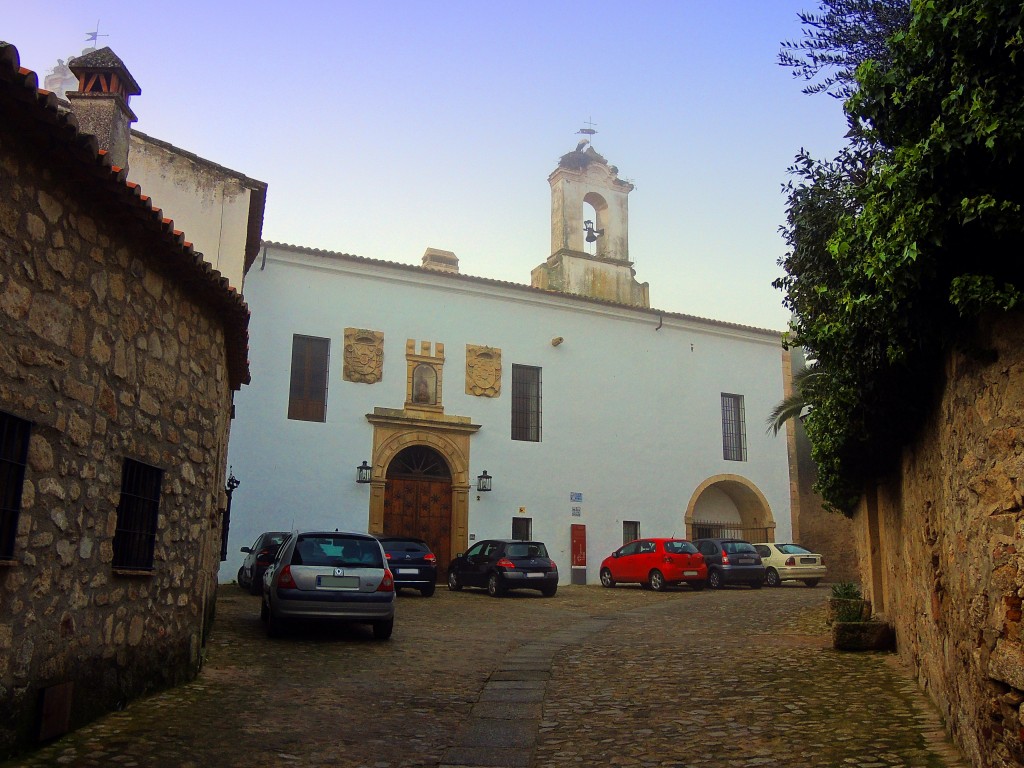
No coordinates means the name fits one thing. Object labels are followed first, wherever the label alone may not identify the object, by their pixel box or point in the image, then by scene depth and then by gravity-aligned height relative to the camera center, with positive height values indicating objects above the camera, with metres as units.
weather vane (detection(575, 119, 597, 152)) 32.38 +15.77
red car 21.31 -0.09
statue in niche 23.58 +4.55
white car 23.88 -0.06
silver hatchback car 10.29 -0.32
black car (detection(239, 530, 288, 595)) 16.70 -0.10
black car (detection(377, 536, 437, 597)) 17.41 -0.11
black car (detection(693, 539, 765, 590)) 22.14 -0.06
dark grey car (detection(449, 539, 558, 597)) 19.00 -0.21
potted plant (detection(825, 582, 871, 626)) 10.06 -0.50
